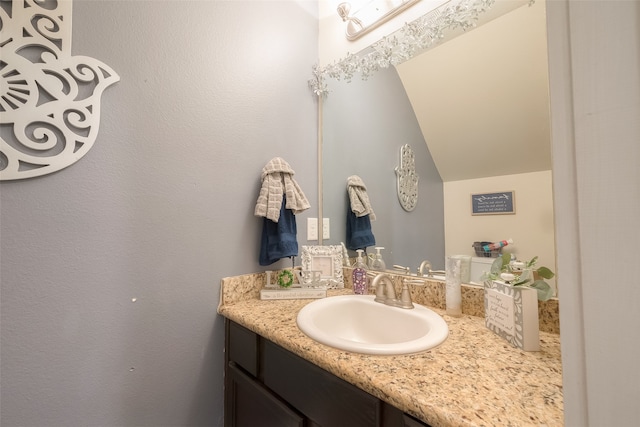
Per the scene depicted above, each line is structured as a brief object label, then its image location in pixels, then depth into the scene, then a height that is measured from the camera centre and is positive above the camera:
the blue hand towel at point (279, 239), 1.10 -0.06
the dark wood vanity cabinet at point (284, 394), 0.55 -0.44
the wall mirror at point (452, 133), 0.81 +0.36
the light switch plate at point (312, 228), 1.33 -0.02
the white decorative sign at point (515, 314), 0.63 -0.24
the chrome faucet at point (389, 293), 0.91 -0.25
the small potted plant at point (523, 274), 0.68 -0.15
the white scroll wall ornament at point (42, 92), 0.70 +0.38
